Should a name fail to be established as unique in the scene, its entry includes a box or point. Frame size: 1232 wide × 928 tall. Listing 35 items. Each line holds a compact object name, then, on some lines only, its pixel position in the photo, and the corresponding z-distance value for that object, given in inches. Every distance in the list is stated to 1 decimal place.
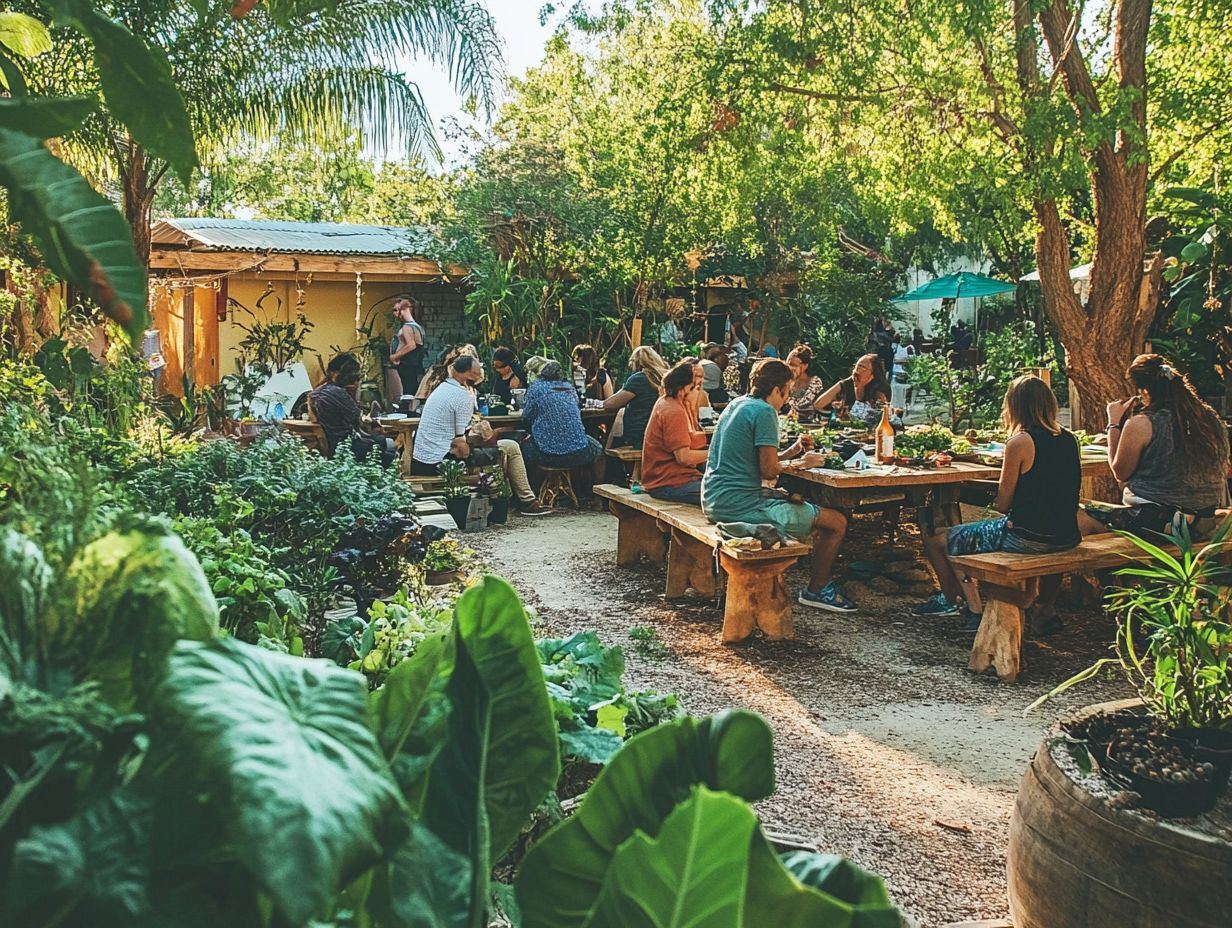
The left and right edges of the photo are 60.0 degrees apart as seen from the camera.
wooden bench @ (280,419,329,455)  401.1
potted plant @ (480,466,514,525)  384.6
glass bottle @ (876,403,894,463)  293.3
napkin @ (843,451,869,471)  279.6
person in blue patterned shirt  396.2
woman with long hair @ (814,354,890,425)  402.9
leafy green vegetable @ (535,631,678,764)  99.0
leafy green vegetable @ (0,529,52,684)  37.9
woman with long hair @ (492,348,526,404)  475.2
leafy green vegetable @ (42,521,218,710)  39.1
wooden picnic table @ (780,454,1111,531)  267.4
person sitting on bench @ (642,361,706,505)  292.0
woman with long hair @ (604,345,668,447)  399.9
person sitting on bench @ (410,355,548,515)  377.4
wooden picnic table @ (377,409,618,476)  426.3
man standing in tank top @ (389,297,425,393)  535.2
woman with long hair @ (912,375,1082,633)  219.9
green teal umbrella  818.2
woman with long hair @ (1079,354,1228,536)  232.4
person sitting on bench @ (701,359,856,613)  247.8
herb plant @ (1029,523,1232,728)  104.3
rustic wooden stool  413.4
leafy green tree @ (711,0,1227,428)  336.2
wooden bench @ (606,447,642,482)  385.8
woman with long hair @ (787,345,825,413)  422.9
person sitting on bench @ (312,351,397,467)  350.9
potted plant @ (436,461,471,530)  366.3
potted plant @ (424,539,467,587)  230.5
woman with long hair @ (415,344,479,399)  484.7
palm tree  343.3
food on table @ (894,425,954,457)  299.4
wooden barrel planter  87.8
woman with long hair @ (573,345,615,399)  488.8
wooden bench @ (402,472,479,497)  377.1
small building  571.2
